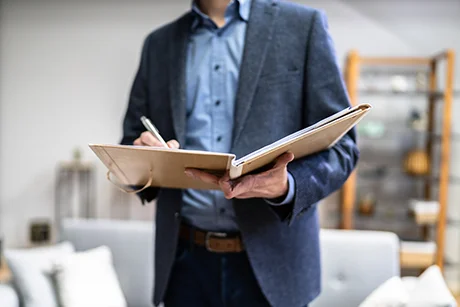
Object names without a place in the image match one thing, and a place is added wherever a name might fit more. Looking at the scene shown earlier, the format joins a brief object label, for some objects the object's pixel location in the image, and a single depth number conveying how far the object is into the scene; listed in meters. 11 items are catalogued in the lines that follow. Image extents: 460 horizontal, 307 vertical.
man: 1.13
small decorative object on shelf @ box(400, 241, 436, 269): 3.67
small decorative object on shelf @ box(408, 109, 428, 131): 3.97
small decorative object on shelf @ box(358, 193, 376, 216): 4.04
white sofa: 2.53
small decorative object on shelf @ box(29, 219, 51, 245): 4.07
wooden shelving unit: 3.79
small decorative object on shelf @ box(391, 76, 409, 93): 3.95
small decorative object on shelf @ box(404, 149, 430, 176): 3.96
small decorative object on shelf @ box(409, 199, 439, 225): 3.83
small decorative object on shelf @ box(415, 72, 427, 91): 4.09
